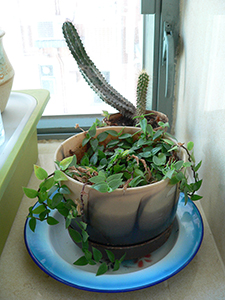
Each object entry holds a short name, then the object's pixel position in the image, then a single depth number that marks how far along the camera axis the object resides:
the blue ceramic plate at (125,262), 0.44
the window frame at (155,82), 0.75
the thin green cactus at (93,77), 0.67
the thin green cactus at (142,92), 0.69
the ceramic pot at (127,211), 0.40
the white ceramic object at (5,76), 0.62
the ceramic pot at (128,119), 0.72
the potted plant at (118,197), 0.41
